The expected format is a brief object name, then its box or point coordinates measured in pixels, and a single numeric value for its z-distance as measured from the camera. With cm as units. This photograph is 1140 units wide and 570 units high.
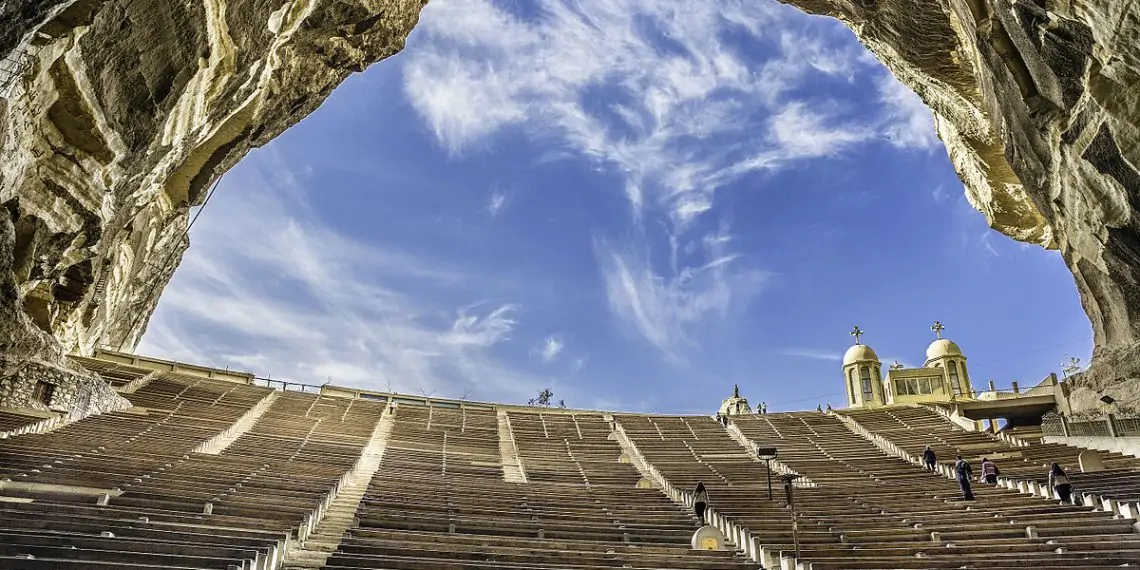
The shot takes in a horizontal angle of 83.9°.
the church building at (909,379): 3856
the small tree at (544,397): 6068
